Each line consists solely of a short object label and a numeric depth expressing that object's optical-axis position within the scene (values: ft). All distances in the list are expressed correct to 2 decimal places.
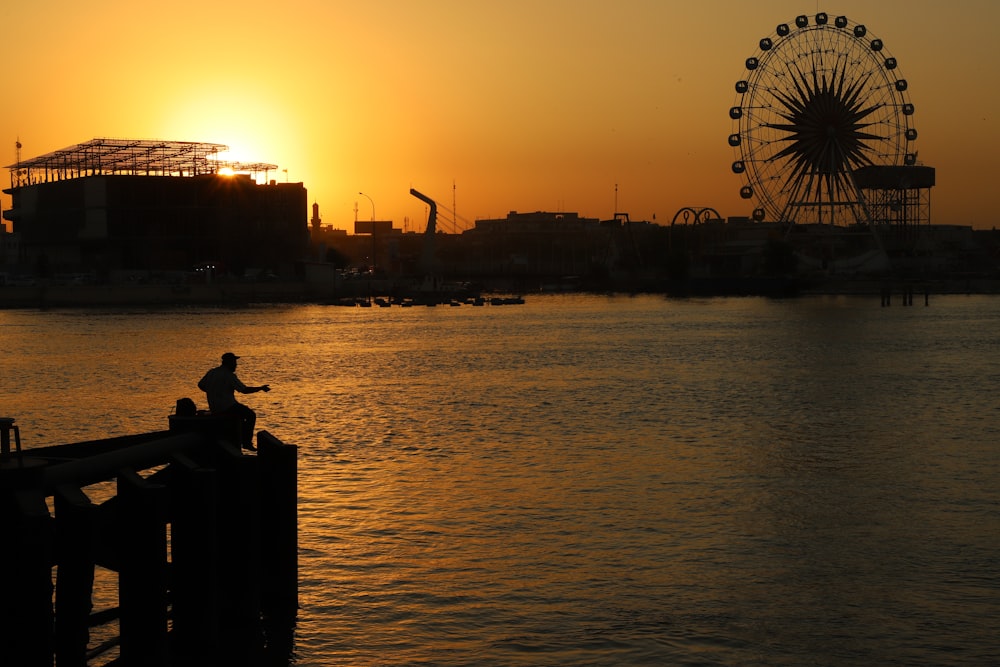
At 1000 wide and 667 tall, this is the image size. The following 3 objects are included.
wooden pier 37.55
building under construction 530.27
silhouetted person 55.18
